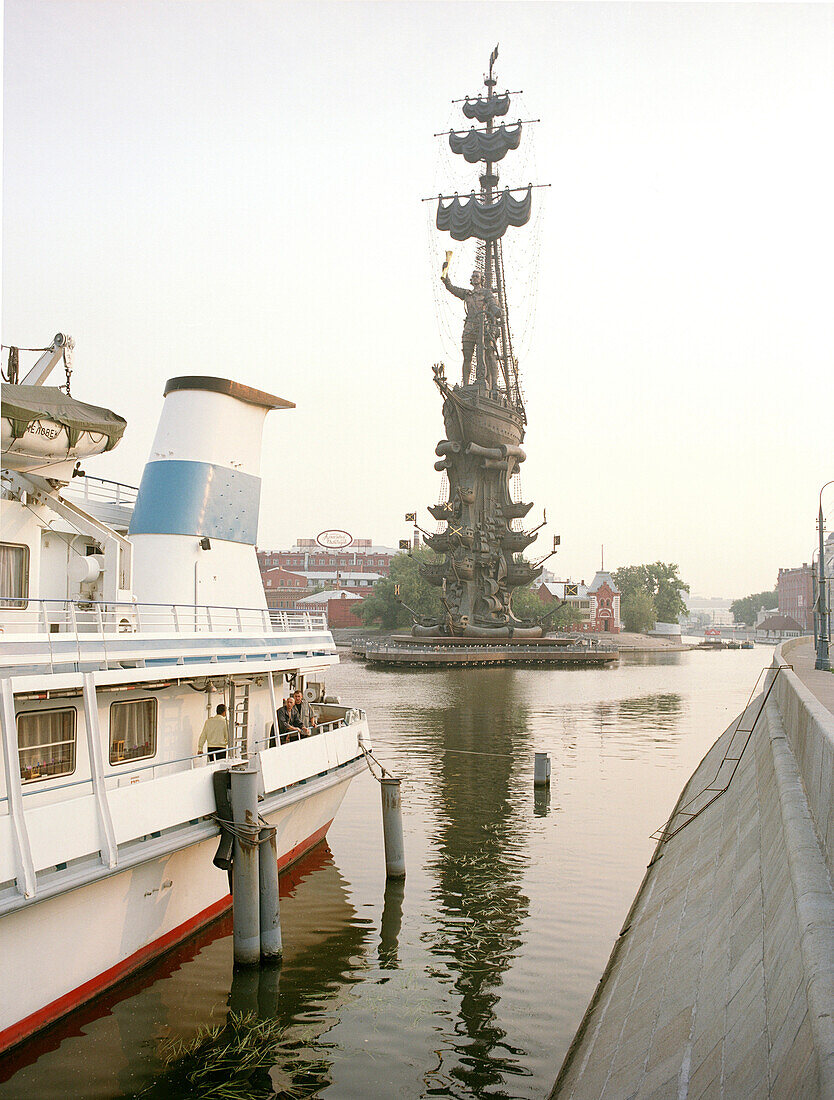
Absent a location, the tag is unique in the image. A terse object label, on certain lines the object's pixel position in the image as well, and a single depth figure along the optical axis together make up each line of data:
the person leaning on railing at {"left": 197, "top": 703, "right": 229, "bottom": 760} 13.30
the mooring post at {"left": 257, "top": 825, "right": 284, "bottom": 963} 11.89
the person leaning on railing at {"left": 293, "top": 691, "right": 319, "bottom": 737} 15.75
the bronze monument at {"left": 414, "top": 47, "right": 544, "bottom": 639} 85.19
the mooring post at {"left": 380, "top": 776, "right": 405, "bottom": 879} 15.56
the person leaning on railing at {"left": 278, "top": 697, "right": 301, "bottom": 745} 15.48
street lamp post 30.58
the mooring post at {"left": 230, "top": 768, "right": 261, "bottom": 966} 11.50
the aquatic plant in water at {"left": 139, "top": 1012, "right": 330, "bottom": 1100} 9.02
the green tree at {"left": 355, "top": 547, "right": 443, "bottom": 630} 117.06
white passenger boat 9.49
